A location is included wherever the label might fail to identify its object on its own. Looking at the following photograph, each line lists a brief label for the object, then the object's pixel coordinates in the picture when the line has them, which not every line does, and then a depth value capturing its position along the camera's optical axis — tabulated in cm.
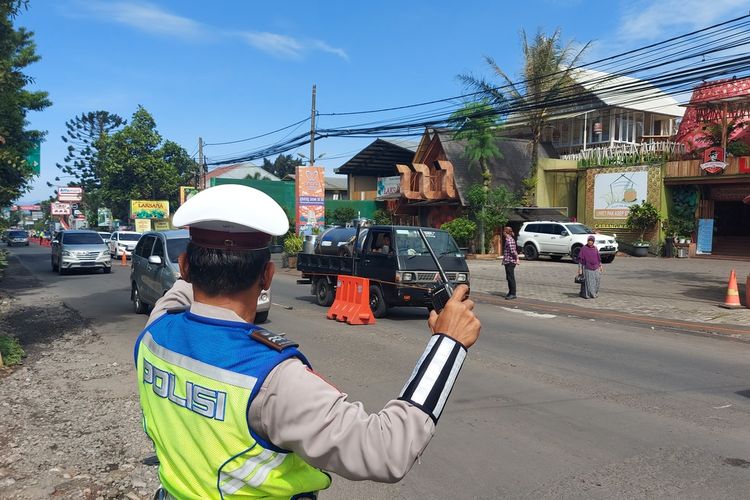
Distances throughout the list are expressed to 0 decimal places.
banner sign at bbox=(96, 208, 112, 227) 6105
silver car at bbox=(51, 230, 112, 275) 2200
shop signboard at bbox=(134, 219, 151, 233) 4503
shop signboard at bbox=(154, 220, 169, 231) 4249
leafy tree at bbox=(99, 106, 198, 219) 4528
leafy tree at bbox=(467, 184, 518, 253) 2962
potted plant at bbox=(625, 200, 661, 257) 2788
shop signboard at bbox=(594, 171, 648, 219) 2880
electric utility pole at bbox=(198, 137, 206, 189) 4147
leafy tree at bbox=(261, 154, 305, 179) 9275
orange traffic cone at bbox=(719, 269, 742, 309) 1362
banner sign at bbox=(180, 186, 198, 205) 4469
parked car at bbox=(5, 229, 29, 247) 5890
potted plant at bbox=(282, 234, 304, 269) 2445
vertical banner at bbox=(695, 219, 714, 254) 2781
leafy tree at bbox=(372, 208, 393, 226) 3938
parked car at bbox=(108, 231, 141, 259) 3144
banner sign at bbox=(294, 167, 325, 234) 2823
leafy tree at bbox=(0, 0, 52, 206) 838
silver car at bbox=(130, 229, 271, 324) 1061
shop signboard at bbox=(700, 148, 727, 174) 2577
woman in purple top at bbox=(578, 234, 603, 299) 1543
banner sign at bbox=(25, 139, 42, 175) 1828
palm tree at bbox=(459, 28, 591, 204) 2886
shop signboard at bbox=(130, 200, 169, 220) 4512
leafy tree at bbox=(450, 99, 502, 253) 2862
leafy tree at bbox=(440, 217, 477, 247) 3008
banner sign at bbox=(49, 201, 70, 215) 6577
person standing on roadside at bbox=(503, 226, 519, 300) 1533
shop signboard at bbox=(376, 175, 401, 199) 3728
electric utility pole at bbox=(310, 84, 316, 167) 2984
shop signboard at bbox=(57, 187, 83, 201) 6831
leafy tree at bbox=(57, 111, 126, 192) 6438
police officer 147
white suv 2547
